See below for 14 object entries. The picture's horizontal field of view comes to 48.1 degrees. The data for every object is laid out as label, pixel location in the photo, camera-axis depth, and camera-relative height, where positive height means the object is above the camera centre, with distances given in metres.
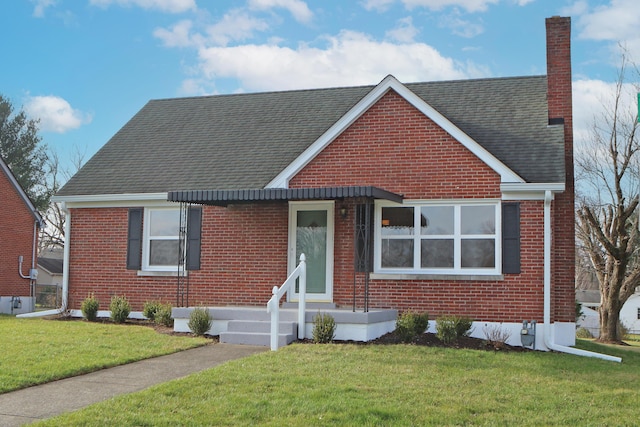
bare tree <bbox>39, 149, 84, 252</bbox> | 49.22 +3.19
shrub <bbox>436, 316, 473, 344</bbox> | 13.20 -1.02
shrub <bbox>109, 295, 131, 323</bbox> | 16.22 -0.97
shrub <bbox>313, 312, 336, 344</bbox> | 13.06 -1.07
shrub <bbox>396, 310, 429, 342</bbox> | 13.38 -1.00
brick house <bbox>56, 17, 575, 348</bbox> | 14.48 +1.31
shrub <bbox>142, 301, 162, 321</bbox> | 16.28 -0.97
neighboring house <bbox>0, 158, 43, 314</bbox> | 25.47 +0.71
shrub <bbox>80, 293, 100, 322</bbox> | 16.69 -0.99
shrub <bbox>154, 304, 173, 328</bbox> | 15.47 -1.06
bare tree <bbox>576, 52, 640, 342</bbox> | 25.83 +1.73
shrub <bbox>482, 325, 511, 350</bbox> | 13.46 -1.20
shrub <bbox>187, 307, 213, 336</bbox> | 14.11 -1.04
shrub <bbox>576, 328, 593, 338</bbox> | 31.63 -2.60
